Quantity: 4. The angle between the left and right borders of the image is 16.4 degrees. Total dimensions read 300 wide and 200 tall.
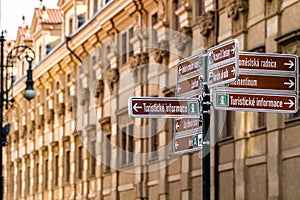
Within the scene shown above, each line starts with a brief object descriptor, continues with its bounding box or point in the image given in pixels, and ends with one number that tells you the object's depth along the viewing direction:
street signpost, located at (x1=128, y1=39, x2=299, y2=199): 11.65
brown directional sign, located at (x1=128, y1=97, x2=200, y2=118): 12.14
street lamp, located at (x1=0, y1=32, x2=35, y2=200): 28.09
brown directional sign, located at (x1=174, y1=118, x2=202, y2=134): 12.18
